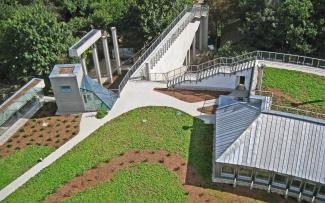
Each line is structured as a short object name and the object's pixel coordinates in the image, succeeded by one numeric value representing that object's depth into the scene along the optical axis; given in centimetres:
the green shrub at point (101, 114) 3559
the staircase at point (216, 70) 3816
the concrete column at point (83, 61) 4173
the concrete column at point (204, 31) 5616
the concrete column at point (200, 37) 5742
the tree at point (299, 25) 4338
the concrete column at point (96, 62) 4491
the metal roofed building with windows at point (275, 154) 2578
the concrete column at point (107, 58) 4731
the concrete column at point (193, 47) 5614
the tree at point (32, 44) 4275
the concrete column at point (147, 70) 3987
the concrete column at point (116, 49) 4769
